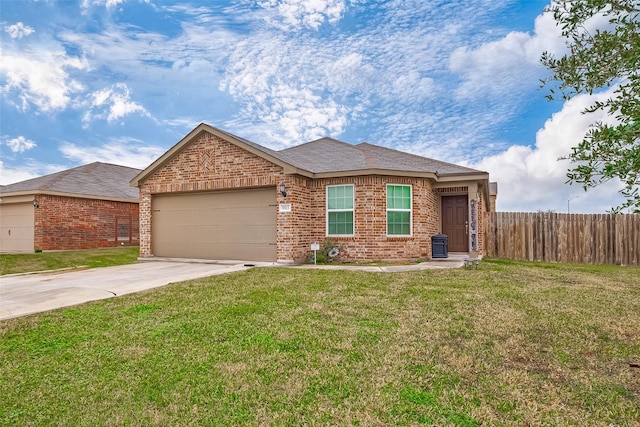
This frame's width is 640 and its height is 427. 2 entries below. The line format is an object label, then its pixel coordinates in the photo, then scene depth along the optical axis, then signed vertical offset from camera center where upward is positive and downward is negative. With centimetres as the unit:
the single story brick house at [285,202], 1169 +70
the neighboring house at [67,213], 1692 +50
